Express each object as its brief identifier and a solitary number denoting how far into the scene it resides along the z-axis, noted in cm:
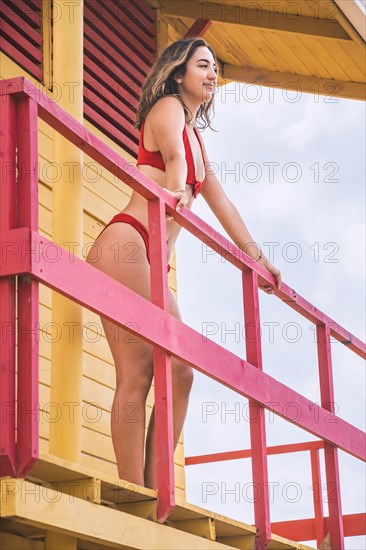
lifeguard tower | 810
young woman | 1031
